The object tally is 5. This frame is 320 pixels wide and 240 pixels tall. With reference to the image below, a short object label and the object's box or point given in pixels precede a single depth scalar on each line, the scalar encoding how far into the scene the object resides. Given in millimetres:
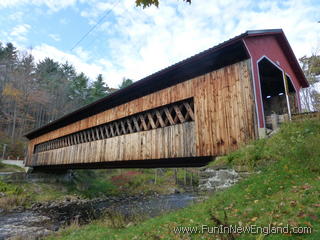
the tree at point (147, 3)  2953
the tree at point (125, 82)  41994
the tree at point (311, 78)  16788
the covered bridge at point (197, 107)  5793
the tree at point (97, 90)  37125
